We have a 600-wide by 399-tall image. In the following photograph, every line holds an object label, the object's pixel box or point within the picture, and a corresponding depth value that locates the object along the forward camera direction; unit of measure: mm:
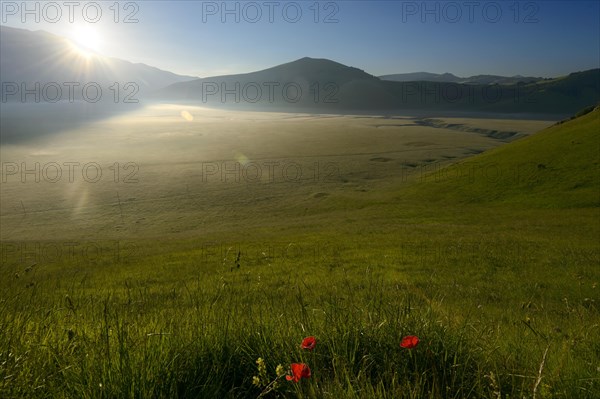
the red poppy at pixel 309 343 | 2499
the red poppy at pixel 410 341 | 2441
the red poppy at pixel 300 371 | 2262
